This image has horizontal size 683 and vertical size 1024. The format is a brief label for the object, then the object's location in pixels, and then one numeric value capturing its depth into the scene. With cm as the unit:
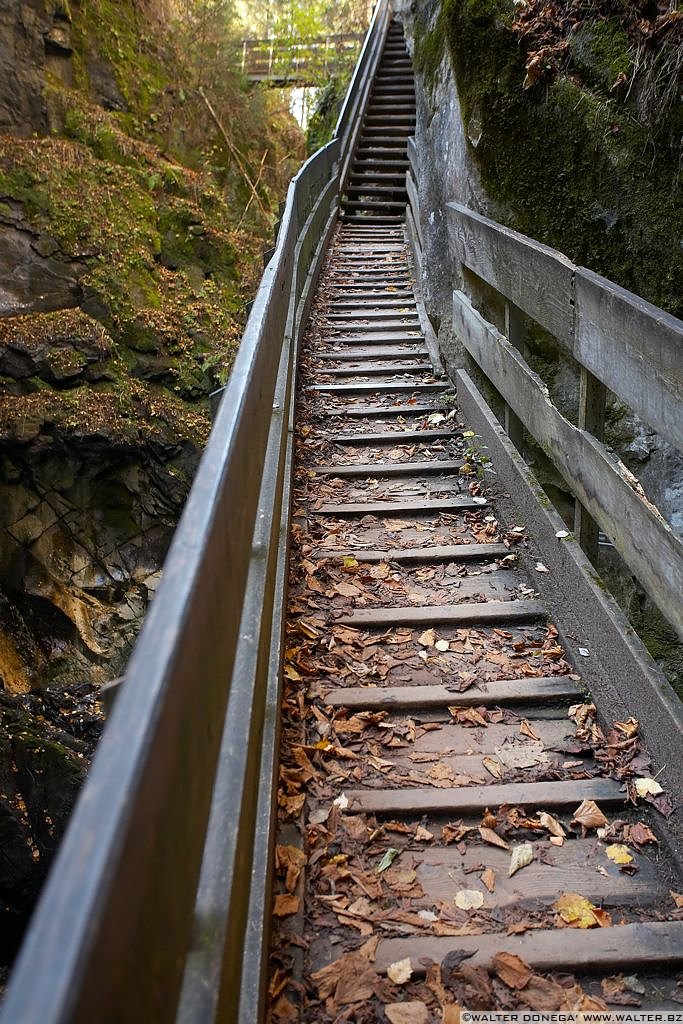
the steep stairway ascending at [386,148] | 1606
